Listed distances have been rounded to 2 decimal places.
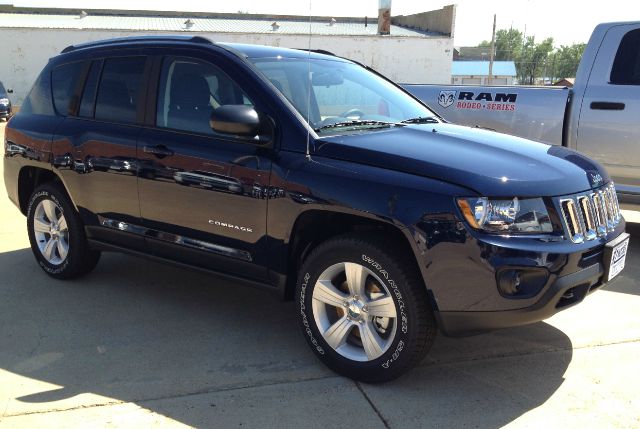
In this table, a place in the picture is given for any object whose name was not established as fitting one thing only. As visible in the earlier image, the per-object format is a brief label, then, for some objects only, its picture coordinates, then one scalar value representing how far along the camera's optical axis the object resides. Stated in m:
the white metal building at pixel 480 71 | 68.81
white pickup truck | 5.75
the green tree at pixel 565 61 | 74.01
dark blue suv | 2.95
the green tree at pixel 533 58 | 81.56
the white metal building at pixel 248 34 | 35.16
